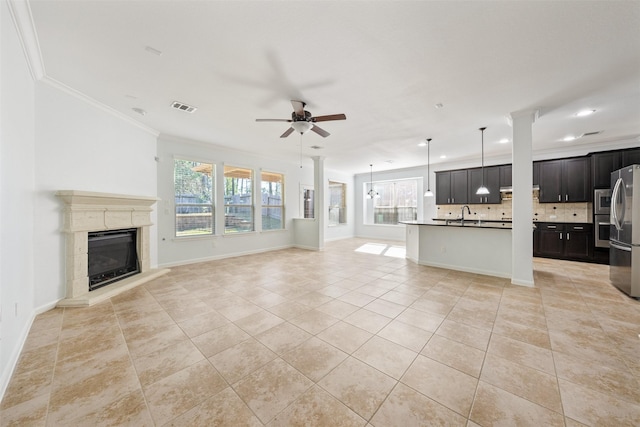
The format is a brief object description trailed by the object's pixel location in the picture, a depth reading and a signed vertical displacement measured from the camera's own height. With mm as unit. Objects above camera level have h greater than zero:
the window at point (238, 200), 6195 +371
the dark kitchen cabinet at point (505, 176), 6459 +988
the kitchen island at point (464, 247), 4422 -743
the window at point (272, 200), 7121 +398
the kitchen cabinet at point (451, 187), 7242 +776
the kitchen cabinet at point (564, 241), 5457 -739
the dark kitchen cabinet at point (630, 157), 4984 +1146
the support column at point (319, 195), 7175 +537
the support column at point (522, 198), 3854 +215
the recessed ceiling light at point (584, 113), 3781 +1604
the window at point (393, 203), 9000 +379
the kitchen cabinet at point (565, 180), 5574 +754
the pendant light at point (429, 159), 5509 +1609
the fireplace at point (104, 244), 3207 -495
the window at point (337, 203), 9773 +402
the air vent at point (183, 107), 3567 +1682
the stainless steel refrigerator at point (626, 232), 3367 -333
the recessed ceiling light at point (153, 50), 2352 +1664
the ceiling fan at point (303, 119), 3146 +1317
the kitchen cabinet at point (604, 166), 5176 +997
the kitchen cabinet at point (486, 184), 6707 +805
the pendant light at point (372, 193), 9158 +756
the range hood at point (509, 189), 6120 +600
